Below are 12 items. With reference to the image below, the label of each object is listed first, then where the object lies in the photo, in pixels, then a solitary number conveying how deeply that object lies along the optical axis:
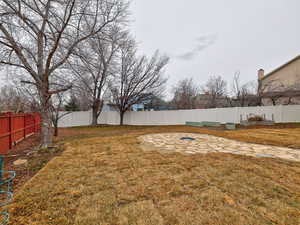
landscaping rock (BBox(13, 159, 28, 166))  3.10
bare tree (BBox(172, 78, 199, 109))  19.91
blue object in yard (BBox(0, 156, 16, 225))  1.39
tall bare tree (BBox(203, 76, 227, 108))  19.94
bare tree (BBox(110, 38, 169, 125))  13.10
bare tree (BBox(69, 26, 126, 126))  5.15
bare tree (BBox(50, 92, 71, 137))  7.17
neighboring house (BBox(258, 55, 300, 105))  13.78
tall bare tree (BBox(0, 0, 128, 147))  4.04
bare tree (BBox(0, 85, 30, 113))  12.08
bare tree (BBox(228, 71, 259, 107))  15.83
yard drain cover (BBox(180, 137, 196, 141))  5.65
